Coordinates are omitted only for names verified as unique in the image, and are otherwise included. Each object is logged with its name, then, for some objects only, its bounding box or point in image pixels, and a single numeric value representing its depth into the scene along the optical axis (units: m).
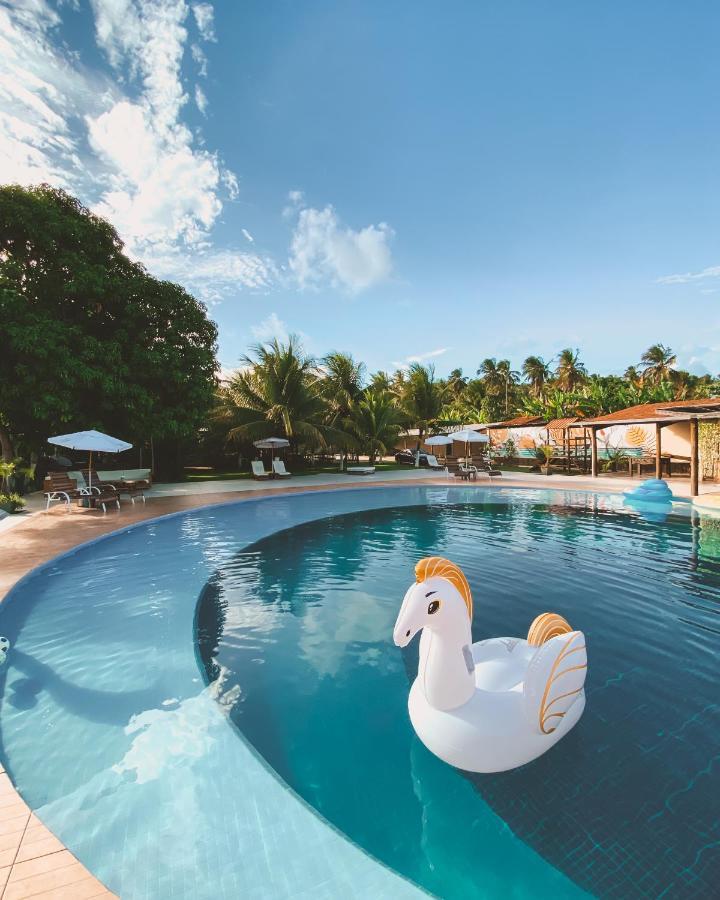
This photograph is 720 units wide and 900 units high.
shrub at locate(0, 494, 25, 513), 11.48
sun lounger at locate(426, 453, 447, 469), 26.09
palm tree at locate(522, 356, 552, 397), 54.78
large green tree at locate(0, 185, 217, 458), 12.86
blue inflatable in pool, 12.49
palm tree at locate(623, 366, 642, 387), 57.45
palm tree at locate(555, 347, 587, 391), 48.56
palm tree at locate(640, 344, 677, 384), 51.22
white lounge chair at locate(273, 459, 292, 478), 20.89
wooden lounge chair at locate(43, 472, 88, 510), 12.59
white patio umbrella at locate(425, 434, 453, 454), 23.43
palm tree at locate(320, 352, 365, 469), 26.47
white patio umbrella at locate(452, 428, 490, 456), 21.21
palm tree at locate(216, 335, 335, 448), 22.20
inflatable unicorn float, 2.46
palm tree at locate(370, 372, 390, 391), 30.47
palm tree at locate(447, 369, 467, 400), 58.68
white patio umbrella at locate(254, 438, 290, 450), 20.42
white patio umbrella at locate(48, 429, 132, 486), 11.56
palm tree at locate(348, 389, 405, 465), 25.89
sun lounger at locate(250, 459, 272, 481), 20.47
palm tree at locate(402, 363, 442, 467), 31.00
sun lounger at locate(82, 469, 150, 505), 13.36
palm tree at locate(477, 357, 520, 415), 60.56
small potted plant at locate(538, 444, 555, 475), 21.70
